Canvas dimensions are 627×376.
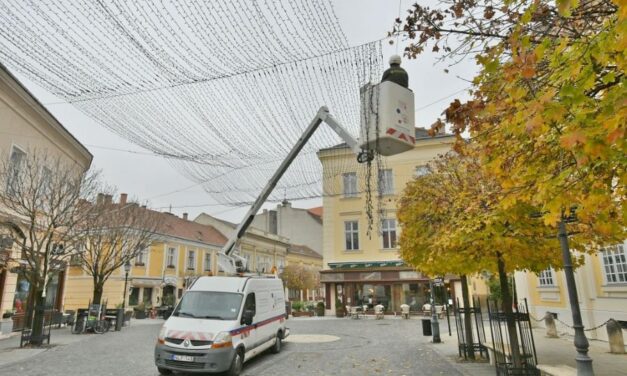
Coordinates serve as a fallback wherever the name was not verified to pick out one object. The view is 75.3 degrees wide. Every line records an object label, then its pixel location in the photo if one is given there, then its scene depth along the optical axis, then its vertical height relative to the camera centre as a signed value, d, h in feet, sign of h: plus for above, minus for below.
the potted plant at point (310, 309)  99.98 -5.80
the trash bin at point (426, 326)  54.24 -5.46
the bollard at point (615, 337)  36.11 -4.93
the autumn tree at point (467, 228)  24.93 +3.61
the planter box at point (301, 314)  100.01 -6.64
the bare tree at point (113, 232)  63.16 +9.46
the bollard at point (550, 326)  51.09 -5.50
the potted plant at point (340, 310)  95.55 -5.61
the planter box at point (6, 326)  54.75 -4.53
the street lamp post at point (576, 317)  17.25 -1.59
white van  28.96 -2.99
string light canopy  14.30 +9.09
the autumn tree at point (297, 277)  142.41 +3.22
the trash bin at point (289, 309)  98.77 -5.45
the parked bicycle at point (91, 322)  61.05 -4.60
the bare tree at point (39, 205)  45.73 +10.02
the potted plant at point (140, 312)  97.60 -5.35
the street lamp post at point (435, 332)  49.01 -5.64
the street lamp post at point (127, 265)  71.32 +4.27
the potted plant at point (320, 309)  98.94 -5.46
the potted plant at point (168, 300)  113.47 -3.09
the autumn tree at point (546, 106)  9.43 +5.03
